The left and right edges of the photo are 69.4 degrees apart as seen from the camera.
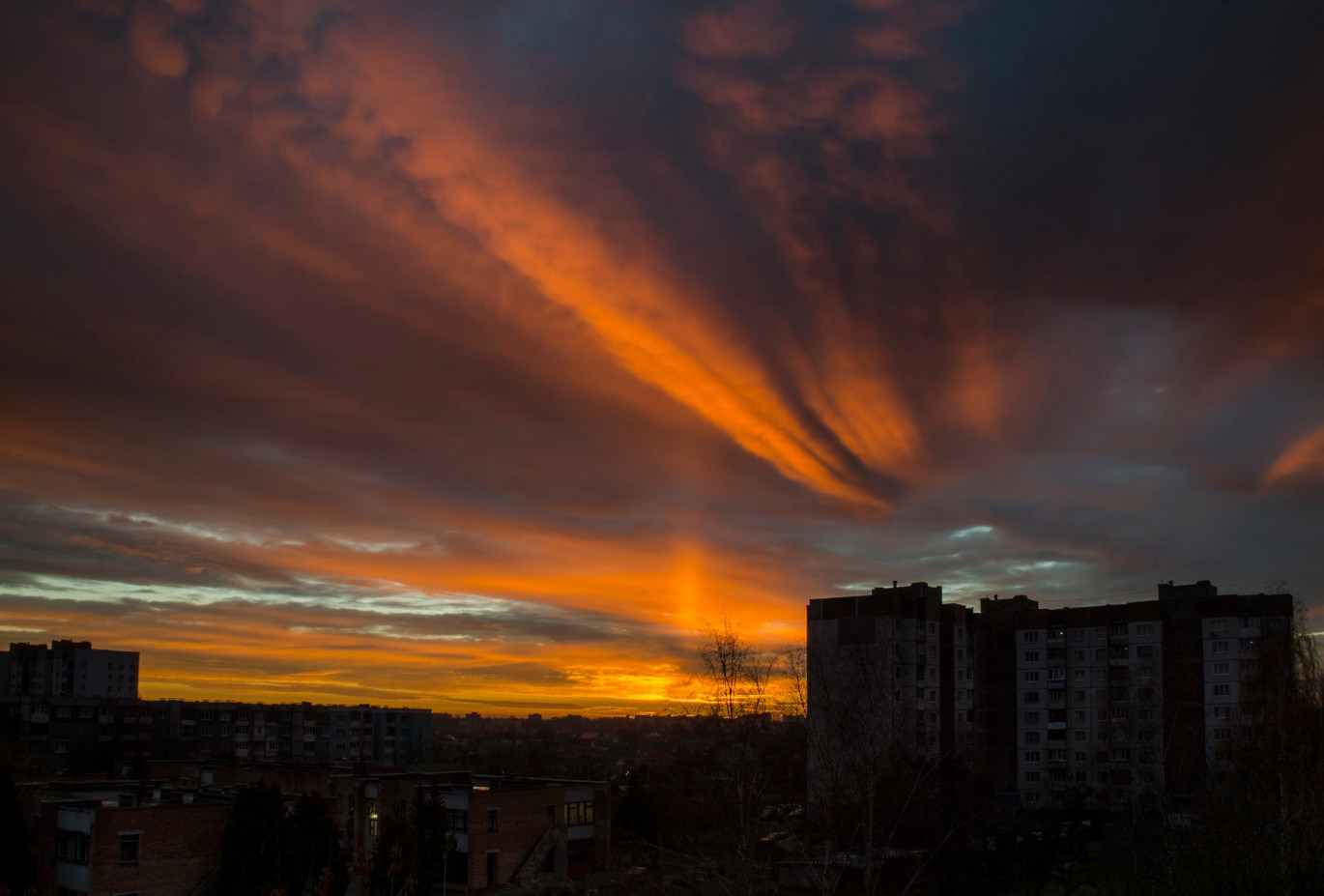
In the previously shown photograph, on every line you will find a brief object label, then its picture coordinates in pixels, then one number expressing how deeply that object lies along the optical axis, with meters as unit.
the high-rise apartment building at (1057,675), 68.06
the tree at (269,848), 43.88
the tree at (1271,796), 17.77
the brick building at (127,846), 41.94
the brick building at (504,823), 50.09
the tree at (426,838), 45.44
